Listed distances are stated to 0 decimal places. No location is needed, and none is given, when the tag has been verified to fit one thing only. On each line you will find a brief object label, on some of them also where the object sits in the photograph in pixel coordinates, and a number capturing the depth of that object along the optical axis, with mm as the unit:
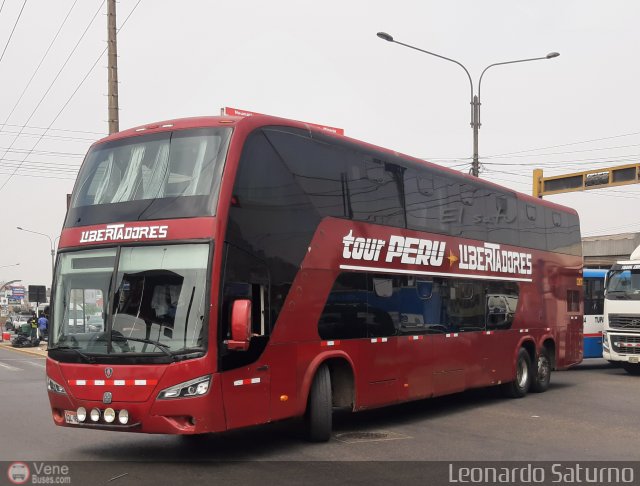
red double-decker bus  8539
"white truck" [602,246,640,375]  20547
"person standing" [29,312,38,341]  41531
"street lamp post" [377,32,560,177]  24816
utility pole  22625
